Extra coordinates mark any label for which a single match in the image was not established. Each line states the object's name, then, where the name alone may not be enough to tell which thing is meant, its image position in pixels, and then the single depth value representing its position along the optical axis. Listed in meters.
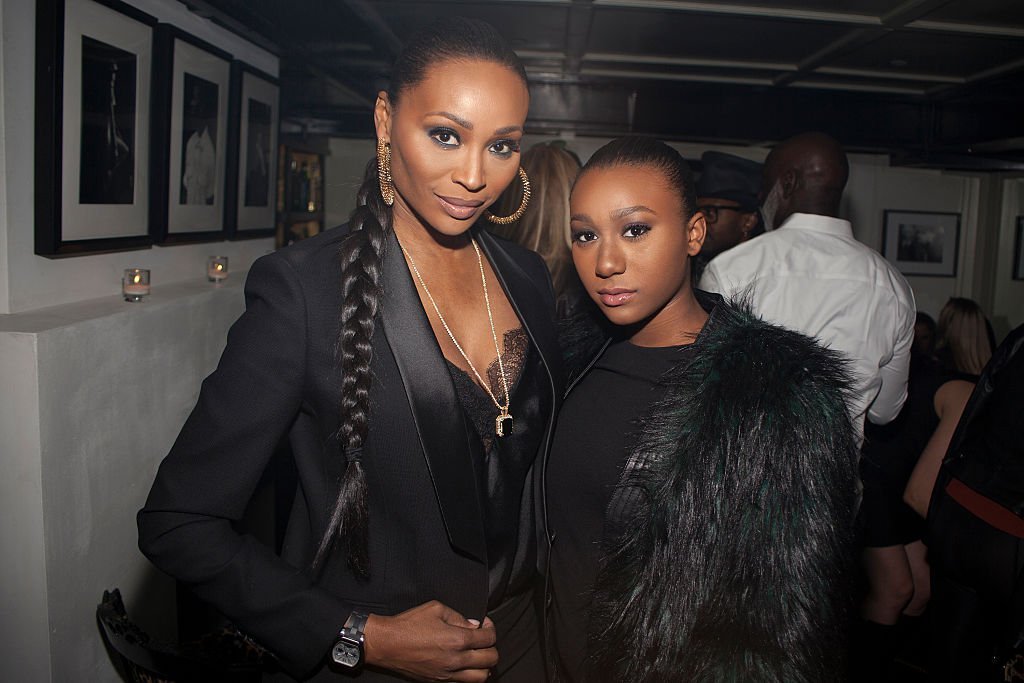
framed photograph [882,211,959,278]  6.70
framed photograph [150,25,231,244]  2.45
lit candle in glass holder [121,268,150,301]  2.17
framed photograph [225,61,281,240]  3.15
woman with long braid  1.11
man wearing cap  3.56
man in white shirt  2.44
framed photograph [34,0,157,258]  1.79
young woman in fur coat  1.20
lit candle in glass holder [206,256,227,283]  2.81
